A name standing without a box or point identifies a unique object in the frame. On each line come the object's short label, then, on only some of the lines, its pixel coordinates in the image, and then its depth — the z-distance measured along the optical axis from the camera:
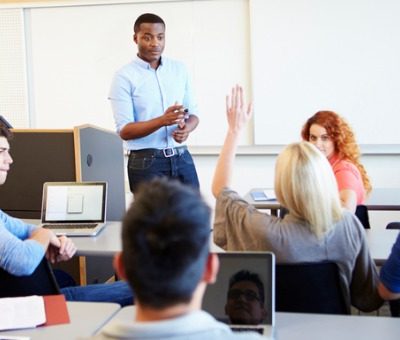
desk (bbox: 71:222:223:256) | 2.38
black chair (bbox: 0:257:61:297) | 1.92
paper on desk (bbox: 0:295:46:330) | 1.57
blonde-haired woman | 1.70
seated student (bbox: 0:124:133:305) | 1.88
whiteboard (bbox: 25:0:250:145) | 4.79
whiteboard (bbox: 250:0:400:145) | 4.54
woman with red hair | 2.71
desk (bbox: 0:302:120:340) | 1.52
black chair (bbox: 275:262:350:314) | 1.70
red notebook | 1.61
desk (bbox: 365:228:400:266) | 2.17
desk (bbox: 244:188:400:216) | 3.39
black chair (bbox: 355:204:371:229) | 2.69
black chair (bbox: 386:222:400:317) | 2.01
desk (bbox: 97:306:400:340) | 1.48
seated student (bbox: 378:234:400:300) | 1.60
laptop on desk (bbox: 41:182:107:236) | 2.83
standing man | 3.28
